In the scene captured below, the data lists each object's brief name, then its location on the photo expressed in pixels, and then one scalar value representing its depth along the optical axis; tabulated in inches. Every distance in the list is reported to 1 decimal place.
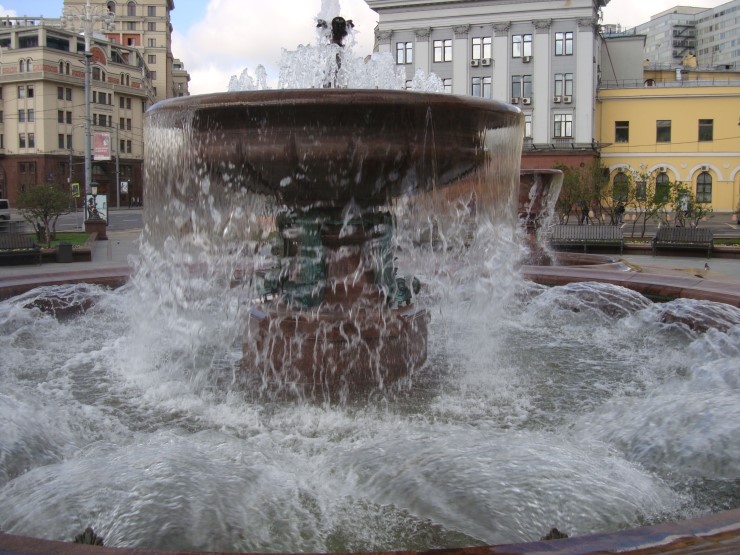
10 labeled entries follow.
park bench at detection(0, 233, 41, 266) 580.3
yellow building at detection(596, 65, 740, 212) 1786.4
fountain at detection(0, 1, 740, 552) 118.4
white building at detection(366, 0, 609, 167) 1715.1
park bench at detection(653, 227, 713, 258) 654.5
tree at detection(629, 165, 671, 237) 886.4
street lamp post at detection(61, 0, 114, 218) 1108.4
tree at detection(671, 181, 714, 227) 856.3
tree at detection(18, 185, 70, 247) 792.3
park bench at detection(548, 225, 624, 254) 717.9
